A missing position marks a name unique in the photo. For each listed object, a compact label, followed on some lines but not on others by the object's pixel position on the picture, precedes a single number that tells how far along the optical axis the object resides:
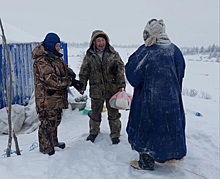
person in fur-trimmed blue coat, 2.22
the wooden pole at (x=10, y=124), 2.56
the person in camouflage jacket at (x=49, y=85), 2.62
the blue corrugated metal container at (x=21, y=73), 4.92
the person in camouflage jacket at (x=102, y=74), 3.16
